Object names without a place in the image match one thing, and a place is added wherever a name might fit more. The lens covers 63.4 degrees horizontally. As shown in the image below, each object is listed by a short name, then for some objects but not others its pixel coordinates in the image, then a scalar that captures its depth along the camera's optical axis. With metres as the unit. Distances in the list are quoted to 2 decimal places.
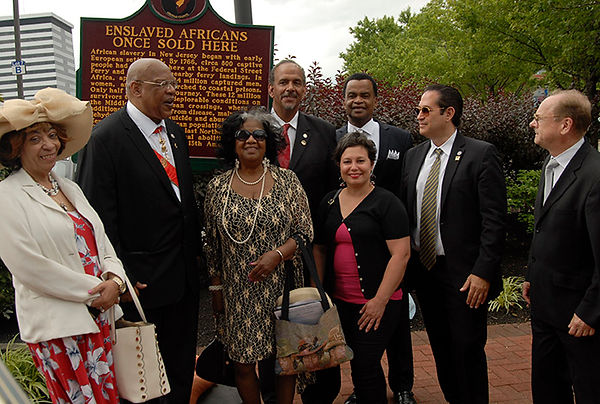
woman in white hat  2.26
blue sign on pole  15.07
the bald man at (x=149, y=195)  3.04
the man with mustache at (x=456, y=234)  3.23
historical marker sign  4.29
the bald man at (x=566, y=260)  2.69
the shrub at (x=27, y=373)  3.58
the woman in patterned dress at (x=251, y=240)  3.14
